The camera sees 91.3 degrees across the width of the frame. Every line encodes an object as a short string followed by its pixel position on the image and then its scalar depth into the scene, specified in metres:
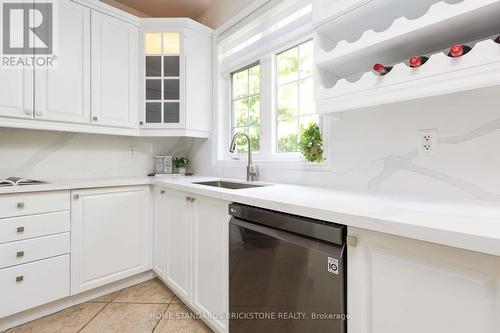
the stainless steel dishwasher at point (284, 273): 0.85
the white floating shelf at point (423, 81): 0.77
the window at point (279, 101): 1.80
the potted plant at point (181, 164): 2.72
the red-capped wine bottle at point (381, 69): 0.99
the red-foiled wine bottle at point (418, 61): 0.90
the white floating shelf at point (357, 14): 1.07
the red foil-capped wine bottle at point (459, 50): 0.81
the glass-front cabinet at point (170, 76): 2.32
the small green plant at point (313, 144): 1.53
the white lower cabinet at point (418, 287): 0.59
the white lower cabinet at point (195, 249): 1.38
